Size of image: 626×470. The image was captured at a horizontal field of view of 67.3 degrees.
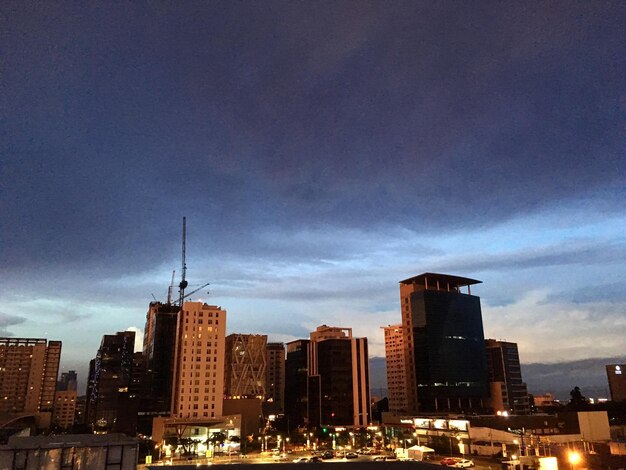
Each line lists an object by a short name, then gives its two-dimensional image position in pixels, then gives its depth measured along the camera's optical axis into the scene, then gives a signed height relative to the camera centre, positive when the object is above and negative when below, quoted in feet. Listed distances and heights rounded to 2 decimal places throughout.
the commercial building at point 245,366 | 509.76 +11.06
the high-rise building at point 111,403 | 481.38 -27.82
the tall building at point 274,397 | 615.94 -27.21
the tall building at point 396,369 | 549.54 +6.00
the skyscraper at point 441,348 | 520.42 +28.63
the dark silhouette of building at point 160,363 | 470.39 +15.41
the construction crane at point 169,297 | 644.69 +106.93
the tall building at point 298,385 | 492.13 -9.55
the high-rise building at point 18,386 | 634.02 -7.54
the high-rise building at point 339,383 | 450.30 -7.66
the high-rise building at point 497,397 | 549.13 -27.67
